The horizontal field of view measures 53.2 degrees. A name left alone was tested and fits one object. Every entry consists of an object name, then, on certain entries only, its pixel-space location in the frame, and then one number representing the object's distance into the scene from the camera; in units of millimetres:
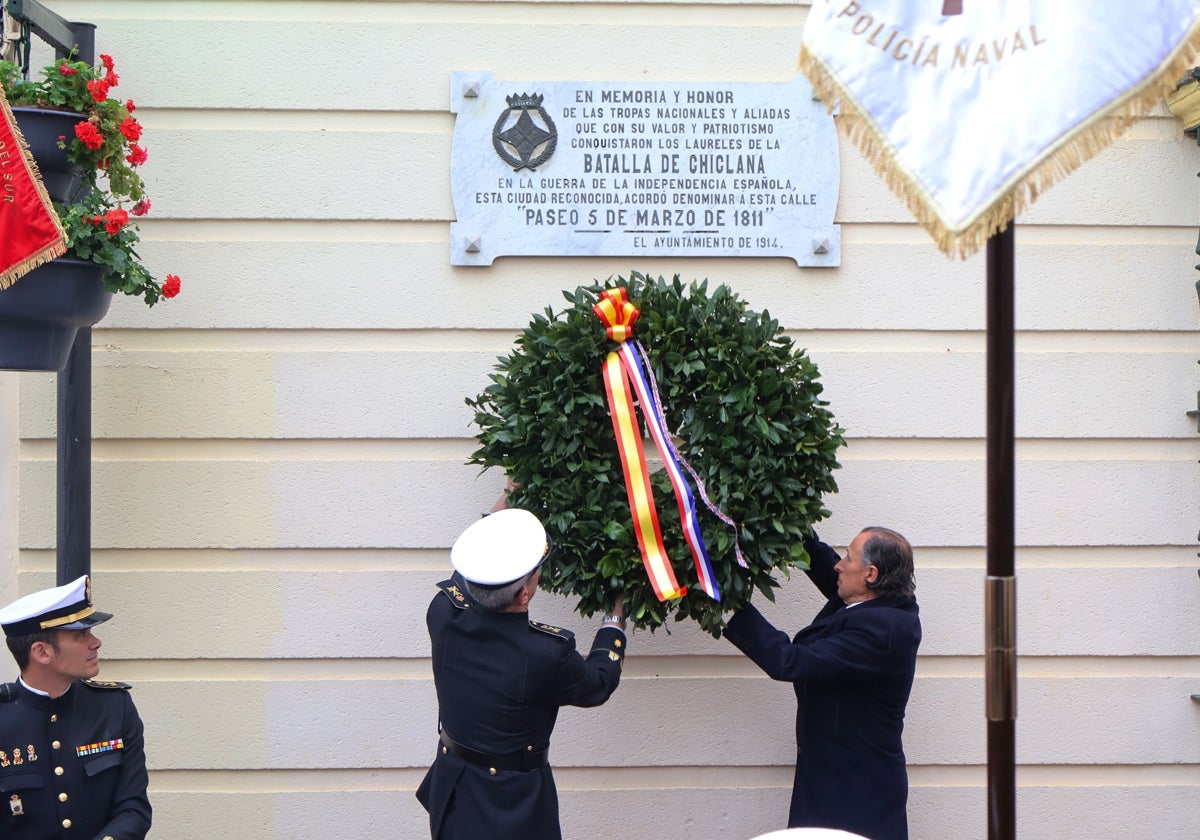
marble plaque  3785
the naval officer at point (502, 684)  3016
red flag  3045
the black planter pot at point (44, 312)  3094
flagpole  1853
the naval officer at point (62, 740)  2799
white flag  1829
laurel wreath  3143
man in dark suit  3184
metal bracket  3164
